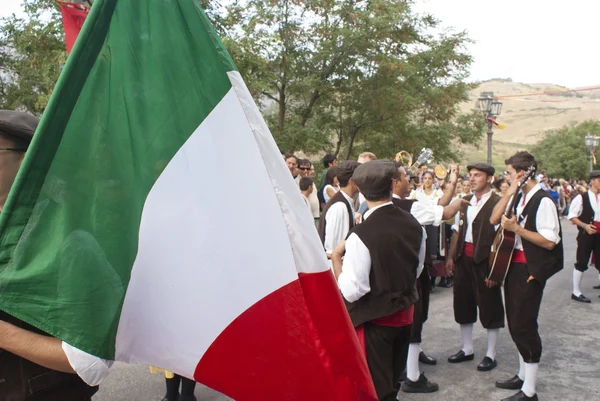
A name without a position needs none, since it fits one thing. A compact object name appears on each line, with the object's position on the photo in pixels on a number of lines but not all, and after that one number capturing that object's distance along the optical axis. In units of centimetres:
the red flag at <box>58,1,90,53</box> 252
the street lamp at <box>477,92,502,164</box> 1363
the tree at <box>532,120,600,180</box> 5641
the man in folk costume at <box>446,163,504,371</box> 519
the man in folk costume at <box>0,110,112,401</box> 145
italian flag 140
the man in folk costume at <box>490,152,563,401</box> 444
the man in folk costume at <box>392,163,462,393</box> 477
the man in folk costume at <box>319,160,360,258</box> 457
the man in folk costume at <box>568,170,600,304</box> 873
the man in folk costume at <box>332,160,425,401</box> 314
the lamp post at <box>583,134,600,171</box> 2444
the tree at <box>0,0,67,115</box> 955
